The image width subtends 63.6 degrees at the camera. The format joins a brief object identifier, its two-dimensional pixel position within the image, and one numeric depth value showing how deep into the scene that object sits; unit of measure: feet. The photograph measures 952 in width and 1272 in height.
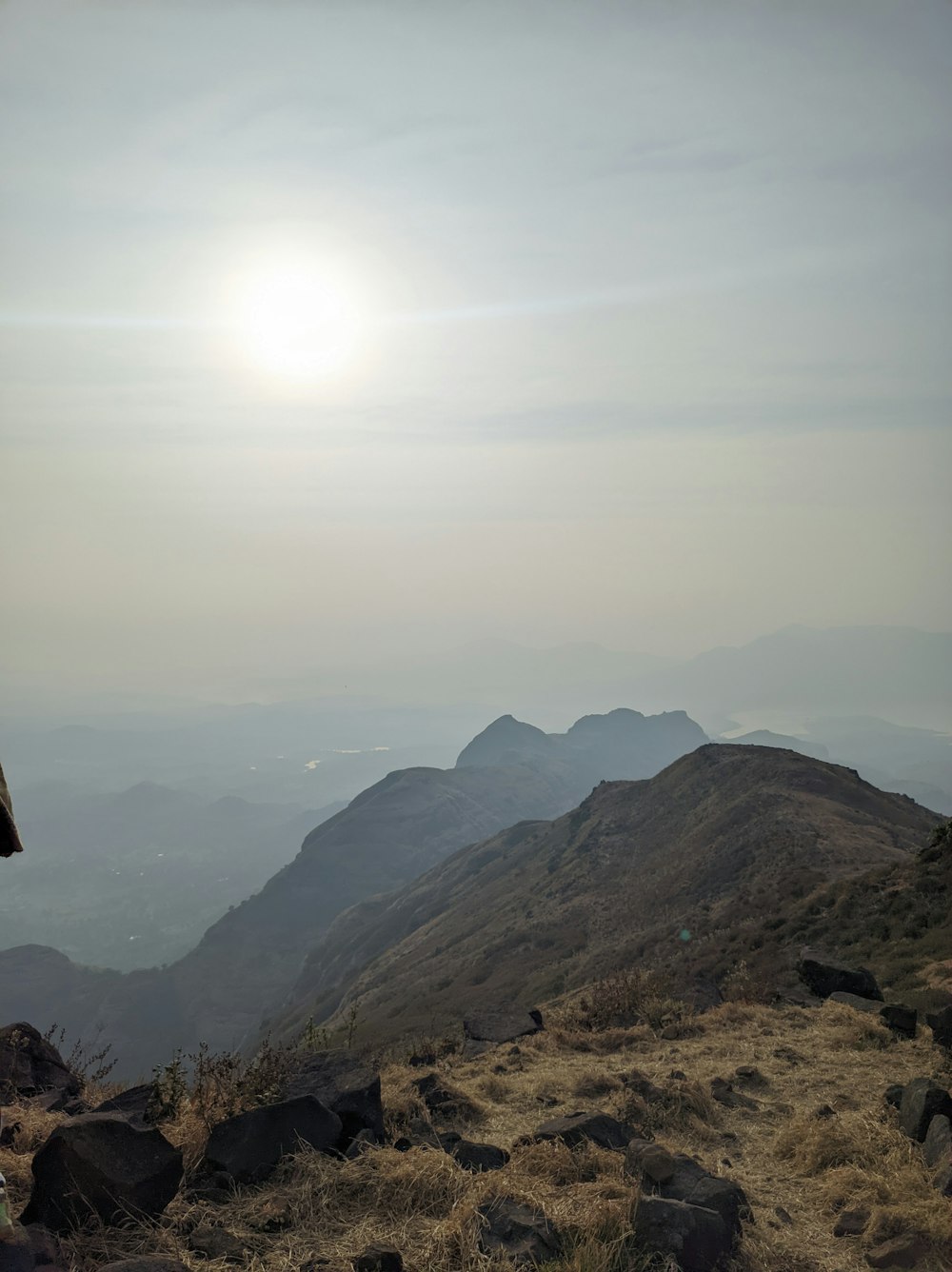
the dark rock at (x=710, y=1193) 21.38
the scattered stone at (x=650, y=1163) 22.97
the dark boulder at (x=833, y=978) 51.08
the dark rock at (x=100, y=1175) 19.34
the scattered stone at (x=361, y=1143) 24.82
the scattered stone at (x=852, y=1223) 21.72
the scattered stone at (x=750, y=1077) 35.83
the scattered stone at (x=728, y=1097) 33.19
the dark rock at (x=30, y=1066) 30.09
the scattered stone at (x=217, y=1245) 19.12
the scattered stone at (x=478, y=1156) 25.16
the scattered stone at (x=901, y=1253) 19.90
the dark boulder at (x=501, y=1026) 50.08
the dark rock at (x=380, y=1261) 18.19
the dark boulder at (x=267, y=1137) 23.36
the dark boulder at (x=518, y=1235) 18.75
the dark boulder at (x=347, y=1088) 27.37
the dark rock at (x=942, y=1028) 37.58
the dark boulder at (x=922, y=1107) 26.32
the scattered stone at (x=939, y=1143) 23.71
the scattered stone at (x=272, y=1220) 20.67
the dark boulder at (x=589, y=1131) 26.40
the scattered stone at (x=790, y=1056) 39.06
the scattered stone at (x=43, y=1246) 16.70
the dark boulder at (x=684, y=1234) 19.31
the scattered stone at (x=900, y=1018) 41.27
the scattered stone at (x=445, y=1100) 31.19
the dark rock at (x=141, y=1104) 26.50
